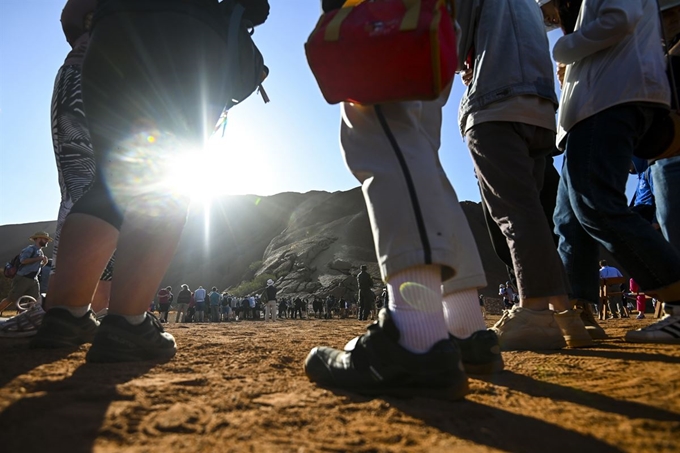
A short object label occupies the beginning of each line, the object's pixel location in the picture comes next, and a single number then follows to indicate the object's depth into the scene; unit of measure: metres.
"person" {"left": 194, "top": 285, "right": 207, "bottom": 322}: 14.20
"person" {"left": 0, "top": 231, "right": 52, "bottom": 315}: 5.89
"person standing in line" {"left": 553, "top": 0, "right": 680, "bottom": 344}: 1.61
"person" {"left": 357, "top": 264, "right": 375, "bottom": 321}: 11.93
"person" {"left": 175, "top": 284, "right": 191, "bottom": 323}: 13.49
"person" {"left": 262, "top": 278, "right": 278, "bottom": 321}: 14.35
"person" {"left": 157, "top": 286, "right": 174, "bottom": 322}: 13.73
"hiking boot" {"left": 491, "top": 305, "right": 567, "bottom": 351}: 1.67
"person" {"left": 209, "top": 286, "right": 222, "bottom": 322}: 15.02
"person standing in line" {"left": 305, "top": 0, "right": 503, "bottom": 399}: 0.86
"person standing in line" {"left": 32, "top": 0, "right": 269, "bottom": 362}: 1.44
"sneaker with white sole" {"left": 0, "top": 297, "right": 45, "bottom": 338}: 1.85
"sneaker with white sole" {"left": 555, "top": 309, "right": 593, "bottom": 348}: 1.77
